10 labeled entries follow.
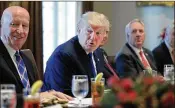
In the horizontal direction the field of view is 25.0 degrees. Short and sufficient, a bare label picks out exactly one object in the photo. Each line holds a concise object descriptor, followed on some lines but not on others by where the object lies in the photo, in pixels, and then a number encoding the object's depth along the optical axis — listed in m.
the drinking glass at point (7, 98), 1.56
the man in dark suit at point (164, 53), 4.32
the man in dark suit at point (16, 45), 2.56
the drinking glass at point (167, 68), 2.88
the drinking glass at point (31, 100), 1.72
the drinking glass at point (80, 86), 2.09
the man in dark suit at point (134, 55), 3.66
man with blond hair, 2.89
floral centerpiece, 1.30
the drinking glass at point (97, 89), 2.26
